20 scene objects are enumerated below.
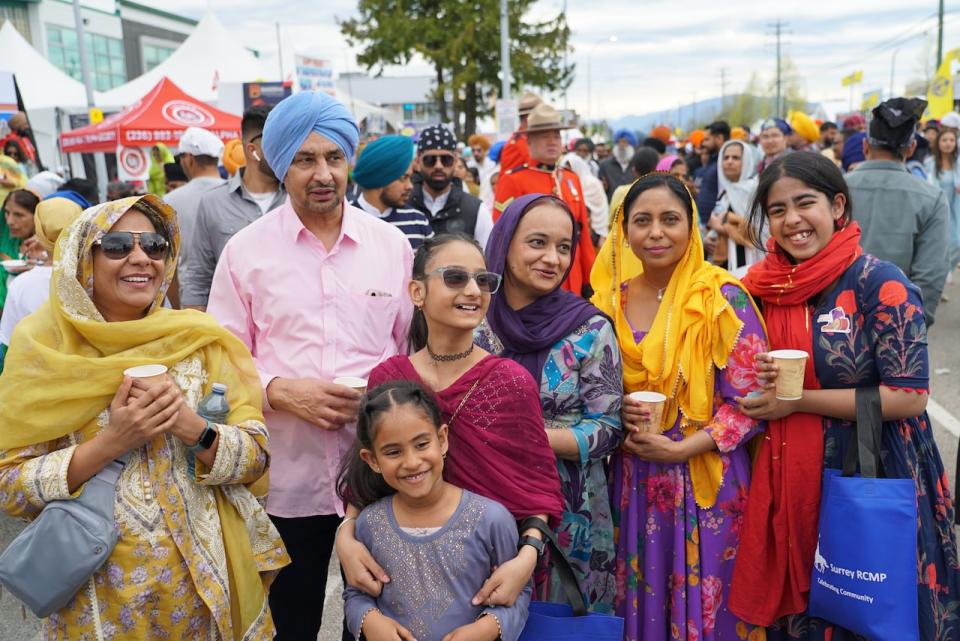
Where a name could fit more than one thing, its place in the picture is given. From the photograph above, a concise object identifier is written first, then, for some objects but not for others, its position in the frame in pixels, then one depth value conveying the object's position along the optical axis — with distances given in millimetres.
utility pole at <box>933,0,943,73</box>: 30609
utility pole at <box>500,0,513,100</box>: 20250
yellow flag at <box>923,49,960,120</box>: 14859
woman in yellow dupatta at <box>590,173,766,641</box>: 2615
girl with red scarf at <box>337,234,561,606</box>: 2229
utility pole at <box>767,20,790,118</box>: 73675
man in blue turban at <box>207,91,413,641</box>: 2588
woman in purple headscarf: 2465
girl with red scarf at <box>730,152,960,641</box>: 2533
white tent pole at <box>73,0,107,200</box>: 18072
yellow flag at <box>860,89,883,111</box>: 28461
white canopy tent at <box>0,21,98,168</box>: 21953
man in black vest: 6062
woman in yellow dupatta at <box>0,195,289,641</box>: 2039
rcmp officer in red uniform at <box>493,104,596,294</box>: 6984
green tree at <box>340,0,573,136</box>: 28406
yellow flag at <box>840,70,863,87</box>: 33219
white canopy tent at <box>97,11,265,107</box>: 21953
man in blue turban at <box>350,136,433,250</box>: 5367
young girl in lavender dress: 2107
